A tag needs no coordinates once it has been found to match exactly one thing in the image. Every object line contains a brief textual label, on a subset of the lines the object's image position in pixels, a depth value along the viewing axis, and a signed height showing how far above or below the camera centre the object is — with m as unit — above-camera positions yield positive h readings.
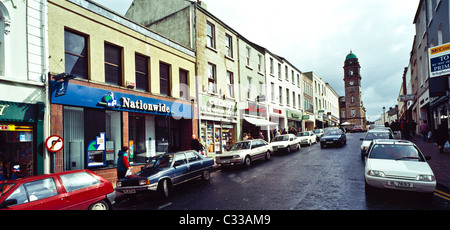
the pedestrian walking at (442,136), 12.66 -0.81
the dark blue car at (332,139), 18.95 -1.22
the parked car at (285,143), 17.36 -1.37
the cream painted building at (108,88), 9.34 +1.89
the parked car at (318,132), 26.91 -0.97
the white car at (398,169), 5.88 -1.23
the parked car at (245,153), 12.36 -1.52
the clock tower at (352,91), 73.69 +10.05
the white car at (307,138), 22.28 -1.29
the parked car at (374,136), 12.98 -0.79
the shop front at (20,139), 7.79 -0.27
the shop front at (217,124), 16.84 +0.19
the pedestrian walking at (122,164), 8.94 -1.31
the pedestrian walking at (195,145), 13.60 -1.02
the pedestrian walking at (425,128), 18.04 -0.54
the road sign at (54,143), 8.45 -0.46
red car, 4.77 -1.36
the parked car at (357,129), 49.94 -1.30
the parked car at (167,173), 7.55 -1.58
